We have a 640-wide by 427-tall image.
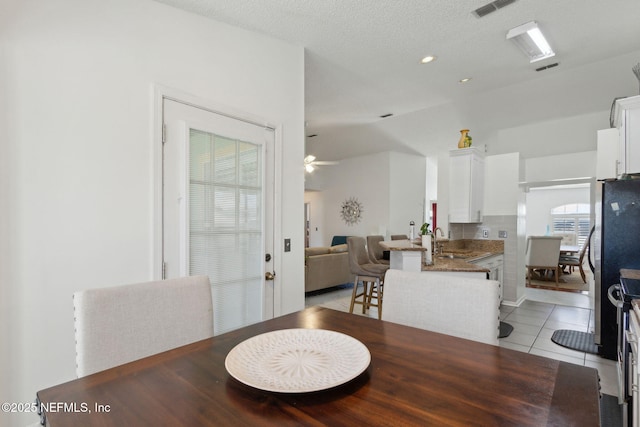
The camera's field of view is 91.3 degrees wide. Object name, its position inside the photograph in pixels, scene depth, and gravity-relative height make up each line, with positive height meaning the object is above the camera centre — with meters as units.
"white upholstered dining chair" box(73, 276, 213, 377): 1.10 -0.42
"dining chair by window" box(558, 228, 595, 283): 6.18 -1.01
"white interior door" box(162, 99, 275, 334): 2.05 +0.04
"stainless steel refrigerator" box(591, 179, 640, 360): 2.65 -0.25
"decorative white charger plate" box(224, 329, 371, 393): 0.82 -0.44
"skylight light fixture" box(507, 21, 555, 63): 2.71 +1.61
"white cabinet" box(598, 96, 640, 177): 2.69 +0.69
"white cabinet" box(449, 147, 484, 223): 4.40 +0.42
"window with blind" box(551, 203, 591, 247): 9.41 -0.19
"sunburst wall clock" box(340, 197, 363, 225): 8.05 +0.08
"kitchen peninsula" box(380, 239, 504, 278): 2.67 -0.48
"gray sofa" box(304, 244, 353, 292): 5.12 -0.92
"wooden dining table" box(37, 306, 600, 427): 0.70 -0.46
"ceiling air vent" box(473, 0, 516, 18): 2.39 +1.62
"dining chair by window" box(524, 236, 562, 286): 6.03 -0.78
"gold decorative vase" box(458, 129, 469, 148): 4.46 +1.08
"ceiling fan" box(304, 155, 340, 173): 5.92 +1.00
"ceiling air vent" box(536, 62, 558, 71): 3.65 +1.75
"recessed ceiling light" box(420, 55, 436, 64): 3.23 +1.62
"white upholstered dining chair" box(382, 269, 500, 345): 1.28 -0.40
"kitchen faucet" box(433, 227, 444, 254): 4.34 -0.48
